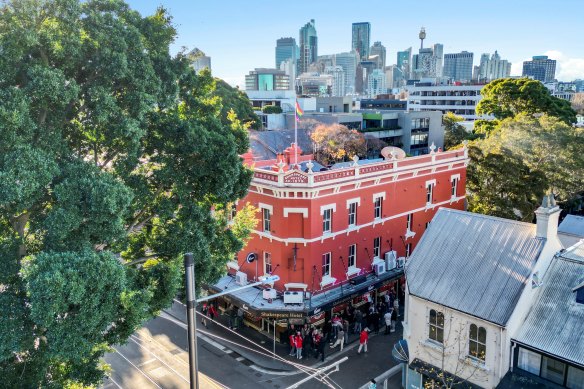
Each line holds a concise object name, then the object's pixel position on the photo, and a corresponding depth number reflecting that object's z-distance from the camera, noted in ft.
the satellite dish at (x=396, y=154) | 99.08
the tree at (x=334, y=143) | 192.95
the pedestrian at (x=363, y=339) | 79.46
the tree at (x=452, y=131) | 237.70
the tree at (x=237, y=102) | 225.97
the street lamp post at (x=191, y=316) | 34.12
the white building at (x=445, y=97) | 400.45
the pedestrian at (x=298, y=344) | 78.23
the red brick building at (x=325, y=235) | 83.82
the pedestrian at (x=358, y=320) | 86.84
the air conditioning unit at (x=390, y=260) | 97.66
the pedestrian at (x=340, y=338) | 81.46
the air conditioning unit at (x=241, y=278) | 89.20
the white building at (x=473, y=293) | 59.93
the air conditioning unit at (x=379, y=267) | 95.50
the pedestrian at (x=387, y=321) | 86.89
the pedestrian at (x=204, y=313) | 91.45
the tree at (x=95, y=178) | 38.40
